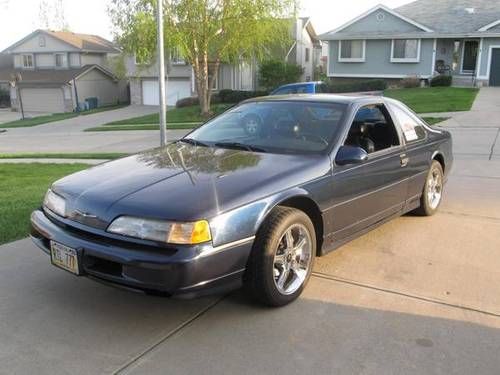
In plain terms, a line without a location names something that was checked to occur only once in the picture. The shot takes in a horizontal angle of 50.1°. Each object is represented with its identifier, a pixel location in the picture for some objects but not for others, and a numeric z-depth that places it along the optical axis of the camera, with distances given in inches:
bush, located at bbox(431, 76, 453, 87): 1154.0
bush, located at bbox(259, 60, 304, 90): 1386.6
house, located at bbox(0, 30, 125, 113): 1689.2
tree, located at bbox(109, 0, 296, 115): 926.4
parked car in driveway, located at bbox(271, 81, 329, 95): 727.4
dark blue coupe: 126.8
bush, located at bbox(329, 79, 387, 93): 1201.8
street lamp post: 337.7
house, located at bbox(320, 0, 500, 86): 1190.3
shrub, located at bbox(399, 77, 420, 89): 1195.9
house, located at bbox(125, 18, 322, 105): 1486.2
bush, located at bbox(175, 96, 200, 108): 1373.0
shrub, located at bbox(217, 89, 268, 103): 1294.3
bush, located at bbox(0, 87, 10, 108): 1987.0
